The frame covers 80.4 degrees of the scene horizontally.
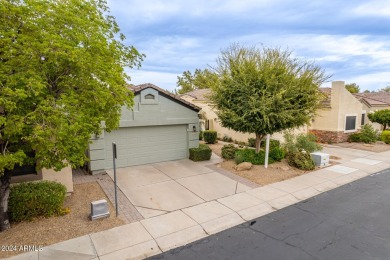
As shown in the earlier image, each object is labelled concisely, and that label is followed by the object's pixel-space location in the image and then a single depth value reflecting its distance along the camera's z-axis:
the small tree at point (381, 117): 20.45
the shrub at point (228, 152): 13.54
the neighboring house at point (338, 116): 18.38
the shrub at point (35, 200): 6.25
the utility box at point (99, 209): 6.46
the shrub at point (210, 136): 18.81
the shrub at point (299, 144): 13.12
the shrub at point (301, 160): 11.52
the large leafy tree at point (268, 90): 10.90
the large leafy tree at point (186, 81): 50.88
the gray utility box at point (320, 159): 12.06
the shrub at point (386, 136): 18.51
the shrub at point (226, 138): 20.27
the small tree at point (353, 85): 42.97
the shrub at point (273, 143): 14.92
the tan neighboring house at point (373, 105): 23.35
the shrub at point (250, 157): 12.12
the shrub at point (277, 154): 12.68
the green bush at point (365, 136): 18.51
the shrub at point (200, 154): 12.99
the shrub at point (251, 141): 17.17
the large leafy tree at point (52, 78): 4.67
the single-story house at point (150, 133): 11.34
